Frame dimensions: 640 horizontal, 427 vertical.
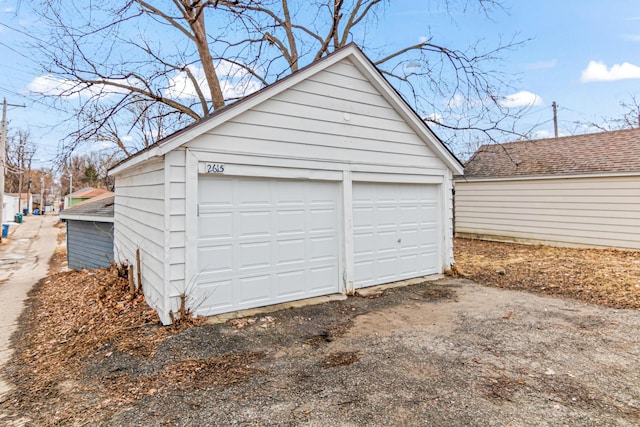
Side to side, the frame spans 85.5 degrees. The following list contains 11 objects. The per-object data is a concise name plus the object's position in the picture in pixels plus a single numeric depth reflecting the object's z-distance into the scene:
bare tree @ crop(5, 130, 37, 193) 33.80
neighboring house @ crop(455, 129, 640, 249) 10.88
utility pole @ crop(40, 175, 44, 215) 47.96
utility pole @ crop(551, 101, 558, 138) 22.51
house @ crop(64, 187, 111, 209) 35.80
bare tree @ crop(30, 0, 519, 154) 9.66
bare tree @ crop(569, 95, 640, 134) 21.50
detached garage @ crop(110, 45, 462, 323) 4.91
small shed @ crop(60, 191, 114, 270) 10.85
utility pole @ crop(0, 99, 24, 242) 20.95
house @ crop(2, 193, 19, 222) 36.25
